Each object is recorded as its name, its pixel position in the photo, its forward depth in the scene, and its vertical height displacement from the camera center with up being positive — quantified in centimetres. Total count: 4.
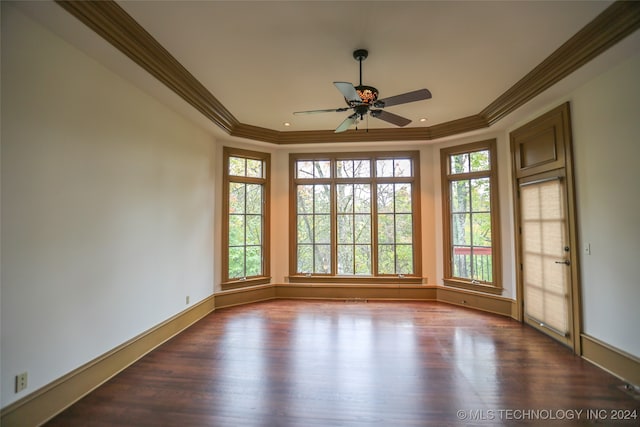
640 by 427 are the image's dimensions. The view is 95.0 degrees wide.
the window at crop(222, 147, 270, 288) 494 +17
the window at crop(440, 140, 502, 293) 460 +16
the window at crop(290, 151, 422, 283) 537 +18
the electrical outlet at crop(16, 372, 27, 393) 195 -102
